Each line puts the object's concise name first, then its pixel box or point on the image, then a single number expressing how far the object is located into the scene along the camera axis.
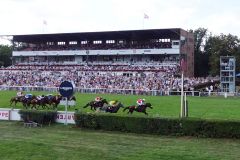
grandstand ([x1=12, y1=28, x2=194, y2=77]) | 68.00
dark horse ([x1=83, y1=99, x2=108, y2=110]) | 23.80
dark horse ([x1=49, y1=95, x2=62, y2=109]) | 25.09
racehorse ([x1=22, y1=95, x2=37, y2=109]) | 25.02
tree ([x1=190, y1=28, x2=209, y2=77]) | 83.56
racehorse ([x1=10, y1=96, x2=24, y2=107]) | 26.63
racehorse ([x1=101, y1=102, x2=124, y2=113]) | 19.05
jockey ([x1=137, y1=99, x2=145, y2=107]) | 19.83
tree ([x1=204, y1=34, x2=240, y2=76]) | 69.88
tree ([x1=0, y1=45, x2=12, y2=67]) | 100.69
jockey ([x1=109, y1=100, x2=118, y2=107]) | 19.33
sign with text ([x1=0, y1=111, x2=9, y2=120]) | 19.73
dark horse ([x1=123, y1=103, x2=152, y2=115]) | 19.64
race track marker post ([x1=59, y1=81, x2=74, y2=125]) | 17.44
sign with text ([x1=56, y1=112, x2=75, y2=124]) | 17.85
